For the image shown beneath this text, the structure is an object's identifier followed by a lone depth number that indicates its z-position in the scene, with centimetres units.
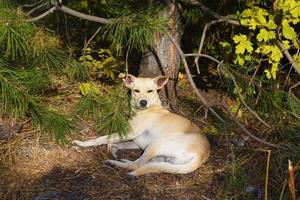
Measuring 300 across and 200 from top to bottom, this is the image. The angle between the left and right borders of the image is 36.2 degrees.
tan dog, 340
